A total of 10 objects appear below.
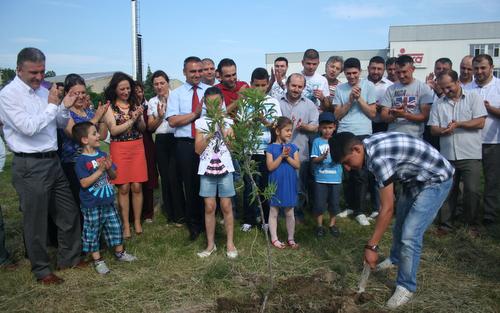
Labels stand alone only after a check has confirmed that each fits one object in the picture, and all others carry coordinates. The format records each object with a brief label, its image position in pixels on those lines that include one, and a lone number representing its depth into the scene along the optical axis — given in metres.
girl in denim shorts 5.09
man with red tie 5.66
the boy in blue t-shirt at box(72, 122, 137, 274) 4.84
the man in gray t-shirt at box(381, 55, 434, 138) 6.15
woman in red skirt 5.73
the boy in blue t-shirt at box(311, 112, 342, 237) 5.93
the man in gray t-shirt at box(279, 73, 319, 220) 6.06
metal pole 32.75
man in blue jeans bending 3.58
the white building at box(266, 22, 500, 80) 54.62
